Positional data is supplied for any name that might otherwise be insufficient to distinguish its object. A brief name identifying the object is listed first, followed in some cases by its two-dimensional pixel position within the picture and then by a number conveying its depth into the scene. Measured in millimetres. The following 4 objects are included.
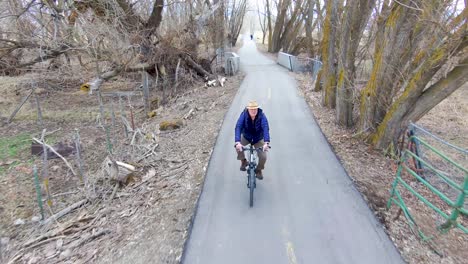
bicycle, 5775
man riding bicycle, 5863
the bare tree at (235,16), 40966
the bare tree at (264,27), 48350
